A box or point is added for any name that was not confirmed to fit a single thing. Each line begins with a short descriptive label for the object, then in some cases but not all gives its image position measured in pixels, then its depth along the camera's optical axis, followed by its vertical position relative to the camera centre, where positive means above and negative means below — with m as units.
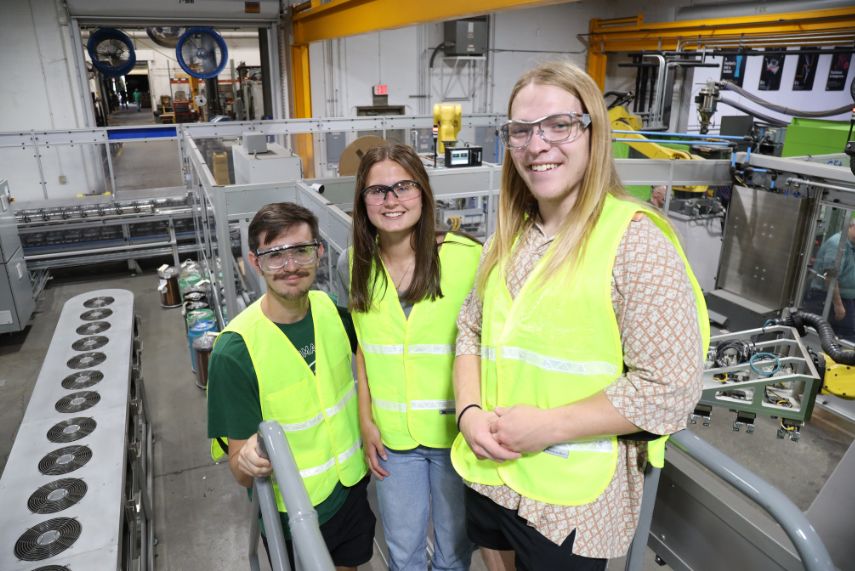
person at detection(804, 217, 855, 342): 4.45 -1.23
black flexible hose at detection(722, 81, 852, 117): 10.15 +0.12
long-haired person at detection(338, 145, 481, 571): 1.63 -0.62
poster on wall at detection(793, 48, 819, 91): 11.17 +0.79
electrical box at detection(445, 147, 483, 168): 4.85 -0.34
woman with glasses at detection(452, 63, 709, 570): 1.03 -0.41
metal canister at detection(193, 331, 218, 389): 4.89 -1.93
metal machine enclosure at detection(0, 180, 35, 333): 5.73 -1.60
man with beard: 1.58 -0.72
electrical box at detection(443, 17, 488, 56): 11.20 +1.46
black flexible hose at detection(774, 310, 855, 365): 3.96 -1.55
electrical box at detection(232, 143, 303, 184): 4.62 -0.41
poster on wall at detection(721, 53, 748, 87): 11.40 +0.88
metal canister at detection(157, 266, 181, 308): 6.68 -1.95
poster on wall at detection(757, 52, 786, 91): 11.48 +0.80
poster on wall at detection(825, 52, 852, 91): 11.11 +0.78
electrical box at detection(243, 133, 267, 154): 4.83 -0.23
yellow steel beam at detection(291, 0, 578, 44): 4.25 +0.96
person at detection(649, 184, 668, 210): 6.29 -0.85
